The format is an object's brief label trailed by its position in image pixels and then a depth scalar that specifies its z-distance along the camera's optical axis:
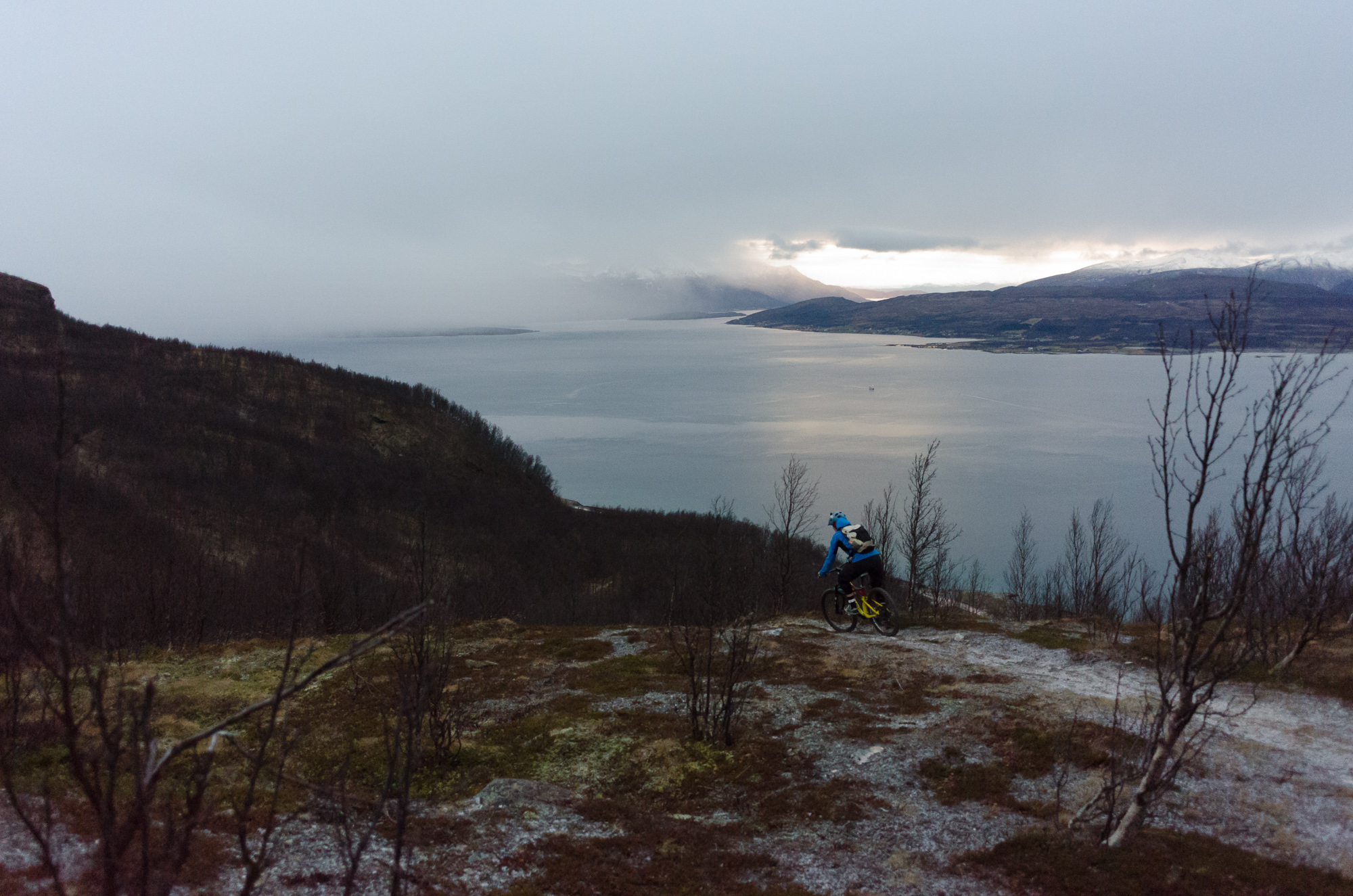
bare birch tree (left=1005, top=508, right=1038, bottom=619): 48.09
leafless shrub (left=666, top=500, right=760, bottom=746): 11.72
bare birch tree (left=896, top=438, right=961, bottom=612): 30.92
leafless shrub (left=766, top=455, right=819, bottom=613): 25.49
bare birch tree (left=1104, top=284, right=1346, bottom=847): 6.41
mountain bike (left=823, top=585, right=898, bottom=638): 17.41
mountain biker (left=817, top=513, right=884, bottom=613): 16.06
